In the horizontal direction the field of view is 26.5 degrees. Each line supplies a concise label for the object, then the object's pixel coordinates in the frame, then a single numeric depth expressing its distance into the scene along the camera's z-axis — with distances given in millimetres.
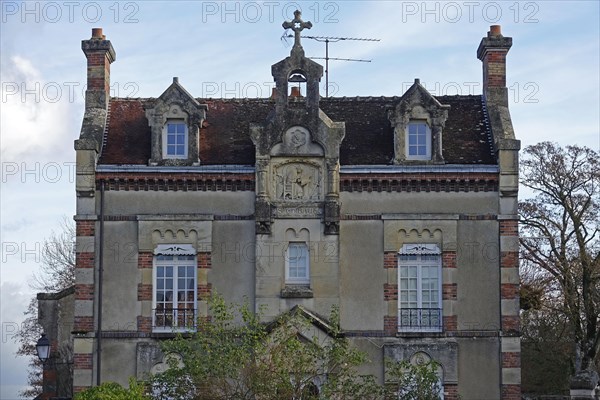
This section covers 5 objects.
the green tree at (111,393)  26020
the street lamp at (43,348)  30016
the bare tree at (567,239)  41469
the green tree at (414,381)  28453
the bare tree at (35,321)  53969
